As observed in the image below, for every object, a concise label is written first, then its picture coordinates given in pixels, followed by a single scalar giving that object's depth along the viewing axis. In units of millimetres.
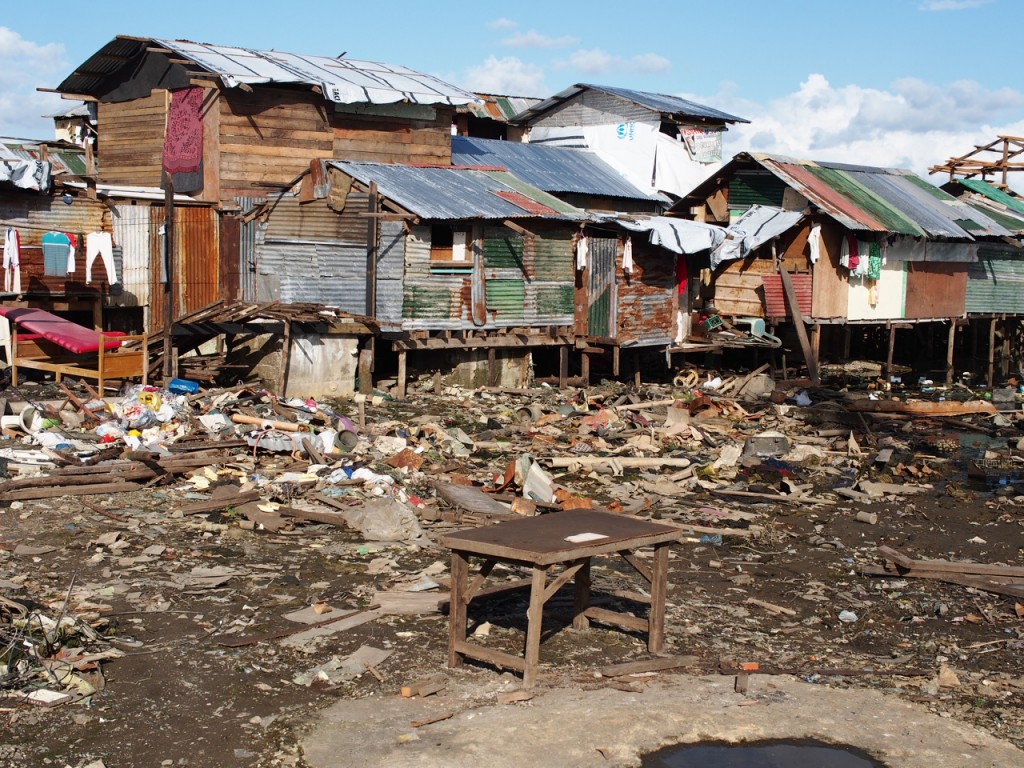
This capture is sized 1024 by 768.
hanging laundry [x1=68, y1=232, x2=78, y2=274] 19594
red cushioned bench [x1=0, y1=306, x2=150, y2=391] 16531
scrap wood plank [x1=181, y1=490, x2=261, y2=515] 11586
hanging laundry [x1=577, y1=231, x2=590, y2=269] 22500
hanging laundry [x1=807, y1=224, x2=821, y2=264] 24922
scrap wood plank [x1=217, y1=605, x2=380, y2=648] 7832
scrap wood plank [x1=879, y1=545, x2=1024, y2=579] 10188
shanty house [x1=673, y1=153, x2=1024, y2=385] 25188
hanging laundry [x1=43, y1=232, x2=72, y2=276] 19547
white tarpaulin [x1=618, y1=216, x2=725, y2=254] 23062
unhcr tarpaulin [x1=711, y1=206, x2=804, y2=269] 23984
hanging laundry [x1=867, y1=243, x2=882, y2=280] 26169
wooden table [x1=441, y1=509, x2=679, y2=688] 6920
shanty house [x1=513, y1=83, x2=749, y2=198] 31062
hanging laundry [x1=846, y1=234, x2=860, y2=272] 25656
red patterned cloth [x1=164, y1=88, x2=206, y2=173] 22422
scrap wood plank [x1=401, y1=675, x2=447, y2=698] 7020
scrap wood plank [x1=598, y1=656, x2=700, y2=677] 7422
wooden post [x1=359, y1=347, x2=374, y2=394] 19594
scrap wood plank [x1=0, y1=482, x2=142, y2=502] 11562
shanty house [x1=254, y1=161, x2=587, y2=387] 20062
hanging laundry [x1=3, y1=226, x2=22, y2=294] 18781
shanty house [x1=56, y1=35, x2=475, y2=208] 21984
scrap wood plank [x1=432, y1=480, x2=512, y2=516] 12250
